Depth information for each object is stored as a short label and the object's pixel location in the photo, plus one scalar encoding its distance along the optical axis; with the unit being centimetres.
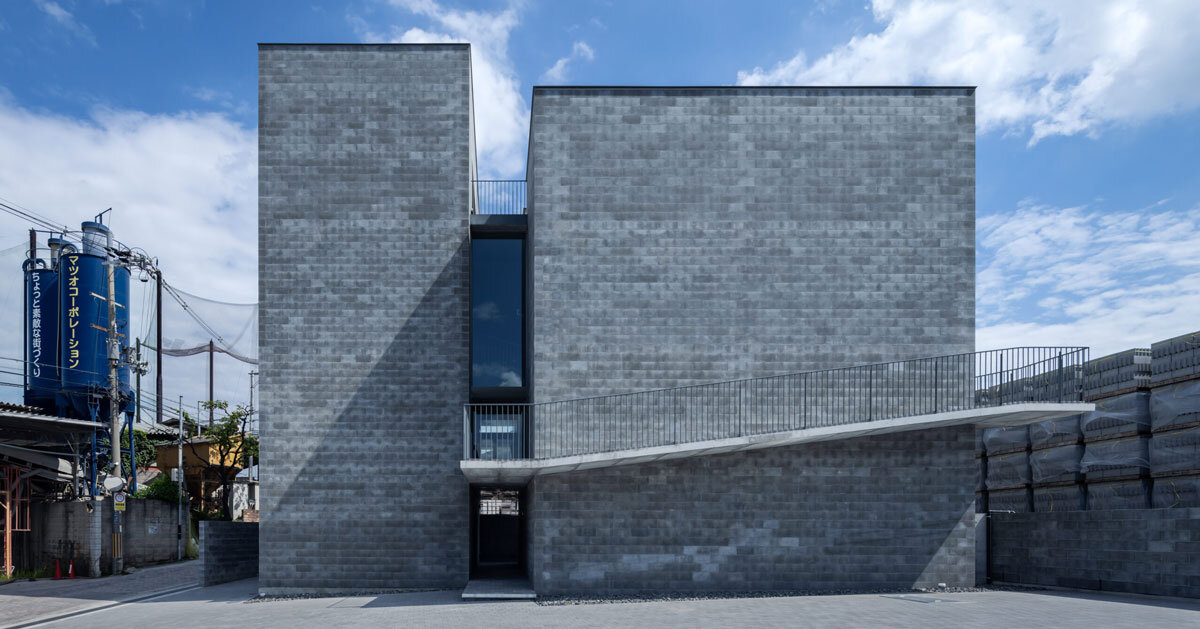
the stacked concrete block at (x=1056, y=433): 1766
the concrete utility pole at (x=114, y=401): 2089
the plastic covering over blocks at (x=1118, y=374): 1605
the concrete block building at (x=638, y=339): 1391
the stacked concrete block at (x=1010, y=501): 1958
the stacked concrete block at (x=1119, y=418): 1580
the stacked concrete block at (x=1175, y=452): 1453
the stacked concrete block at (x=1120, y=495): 1582
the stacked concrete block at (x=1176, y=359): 1464
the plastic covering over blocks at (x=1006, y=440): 1946
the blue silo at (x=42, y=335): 2264
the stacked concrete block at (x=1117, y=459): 1577
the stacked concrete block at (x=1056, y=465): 1766
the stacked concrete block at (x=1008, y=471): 1945
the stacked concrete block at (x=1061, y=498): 1770
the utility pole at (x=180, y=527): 2443
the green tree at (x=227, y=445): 2677
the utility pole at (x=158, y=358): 3228
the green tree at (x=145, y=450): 3039
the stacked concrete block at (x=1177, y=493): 1453
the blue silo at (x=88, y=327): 2252
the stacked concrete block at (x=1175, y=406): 1455
